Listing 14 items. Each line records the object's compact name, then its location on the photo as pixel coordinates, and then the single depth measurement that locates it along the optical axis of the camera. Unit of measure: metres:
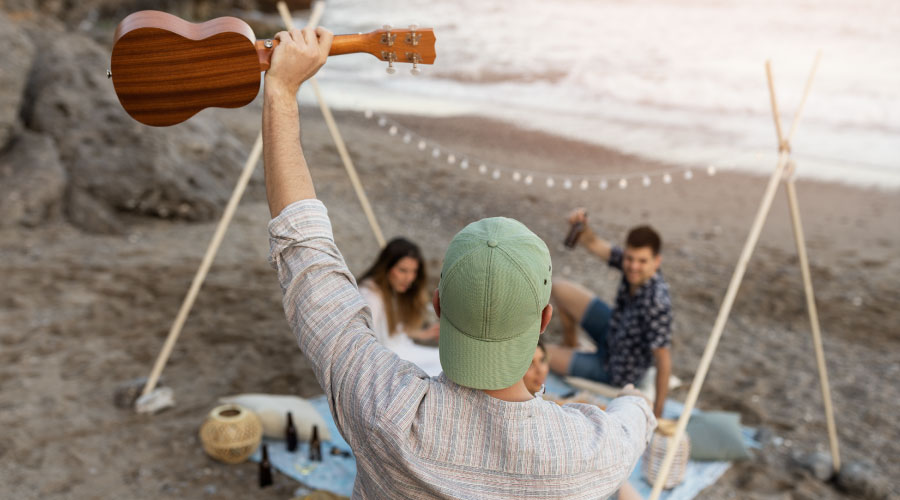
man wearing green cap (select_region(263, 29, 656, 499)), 1.09
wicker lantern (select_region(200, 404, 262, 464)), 3.10
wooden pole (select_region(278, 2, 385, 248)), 3.57
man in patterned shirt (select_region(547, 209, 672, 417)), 3.37
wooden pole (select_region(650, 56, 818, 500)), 2.42
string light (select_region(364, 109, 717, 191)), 3.74
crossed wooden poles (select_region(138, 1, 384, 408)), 3.51
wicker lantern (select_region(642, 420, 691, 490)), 3.04
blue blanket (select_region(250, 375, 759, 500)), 3.16
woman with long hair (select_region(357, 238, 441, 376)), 3.54
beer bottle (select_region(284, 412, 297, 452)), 3.31
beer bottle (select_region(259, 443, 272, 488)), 3.10
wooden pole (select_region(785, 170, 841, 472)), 3.37
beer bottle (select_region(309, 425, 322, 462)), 3.26
